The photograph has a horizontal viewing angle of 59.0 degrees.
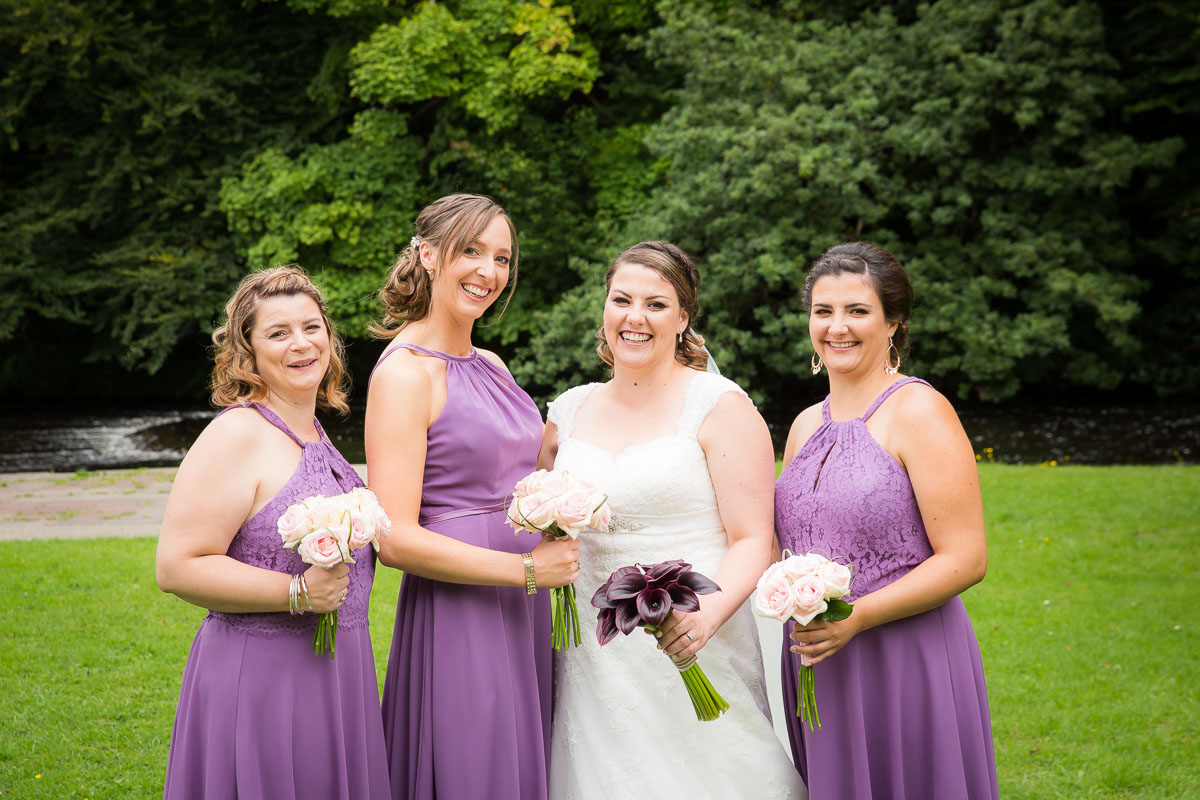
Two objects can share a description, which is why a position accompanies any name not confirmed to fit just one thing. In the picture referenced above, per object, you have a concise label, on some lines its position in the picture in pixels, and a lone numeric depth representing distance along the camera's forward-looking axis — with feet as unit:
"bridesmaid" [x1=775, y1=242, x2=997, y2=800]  11.32
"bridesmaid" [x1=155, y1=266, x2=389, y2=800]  10.77
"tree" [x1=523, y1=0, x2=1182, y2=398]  61.52
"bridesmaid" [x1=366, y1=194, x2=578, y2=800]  11.97
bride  12.32
